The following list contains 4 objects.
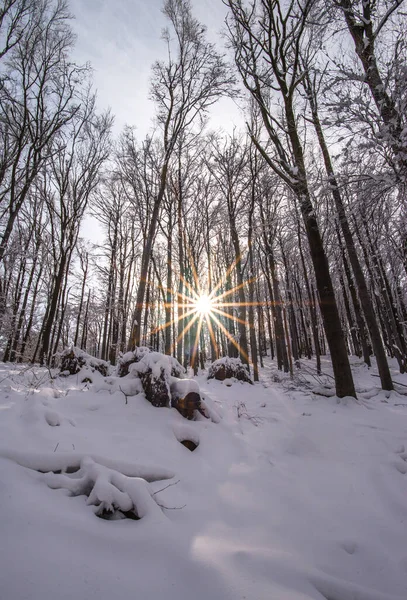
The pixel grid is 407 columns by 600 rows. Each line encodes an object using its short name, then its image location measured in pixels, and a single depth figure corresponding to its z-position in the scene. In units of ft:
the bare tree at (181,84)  29.53
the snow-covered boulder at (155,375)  13.66
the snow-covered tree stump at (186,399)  13.60
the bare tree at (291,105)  18.34
